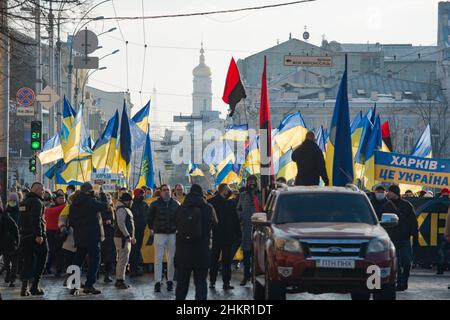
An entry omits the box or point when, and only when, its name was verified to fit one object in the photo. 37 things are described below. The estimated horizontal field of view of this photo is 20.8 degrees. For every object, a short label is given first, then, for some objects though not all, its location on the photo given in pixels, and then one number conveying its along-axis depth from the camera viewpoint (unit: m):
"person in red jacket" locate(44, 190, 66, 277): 23.69
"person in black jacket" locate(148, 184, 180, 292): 20.45
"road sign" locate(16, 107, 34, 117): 35.86
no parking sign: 35.72
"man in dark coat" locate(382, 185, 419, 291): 20.48
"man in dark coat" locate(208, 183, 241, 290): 21.23
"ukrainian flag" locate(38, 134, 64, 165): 36.34
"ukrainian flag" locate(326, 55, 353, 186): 23.22
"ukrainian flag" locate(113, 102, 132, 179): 32.75
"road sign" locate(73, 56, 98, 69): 45.05
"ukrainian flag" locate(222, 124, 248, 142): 52.09
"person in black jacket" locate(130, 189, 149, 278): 23.91
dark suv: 15.66
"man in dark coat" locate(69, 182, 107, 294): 19.48
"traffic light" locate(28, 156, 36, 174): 36.82
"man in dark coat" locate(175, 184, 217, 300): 16.25
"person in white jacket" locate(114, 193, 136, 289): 21.12
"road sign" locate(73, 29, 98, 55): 49.97
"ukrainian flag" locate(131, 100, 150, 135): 37.09
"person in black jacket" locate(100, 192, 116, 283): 22.02
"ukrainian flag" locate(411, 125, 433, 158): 37.91
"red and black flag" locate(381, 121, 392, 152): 40.22
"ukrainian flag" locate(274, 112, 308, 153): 40.69
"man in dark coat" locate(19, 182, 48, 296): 19.41
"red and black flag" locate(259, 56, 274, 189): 21.22
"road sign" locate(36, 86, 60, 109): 36.41
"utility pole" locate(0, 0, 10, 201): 29.05
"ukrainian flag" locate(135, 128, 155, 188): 33.75
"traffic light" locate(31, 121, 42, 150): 33.09
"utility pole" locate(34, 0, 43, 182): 37.07
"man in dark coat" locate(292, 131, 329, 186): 21.16
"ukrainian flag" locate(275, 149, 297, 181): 38.95
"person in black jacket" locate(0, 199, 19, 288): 18.56
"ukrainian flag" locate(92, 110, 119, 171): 35.41
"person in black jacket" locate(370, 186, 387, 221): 21.62
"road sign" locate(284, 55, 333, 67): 34.09
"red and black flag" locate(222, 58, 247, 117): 26.34
